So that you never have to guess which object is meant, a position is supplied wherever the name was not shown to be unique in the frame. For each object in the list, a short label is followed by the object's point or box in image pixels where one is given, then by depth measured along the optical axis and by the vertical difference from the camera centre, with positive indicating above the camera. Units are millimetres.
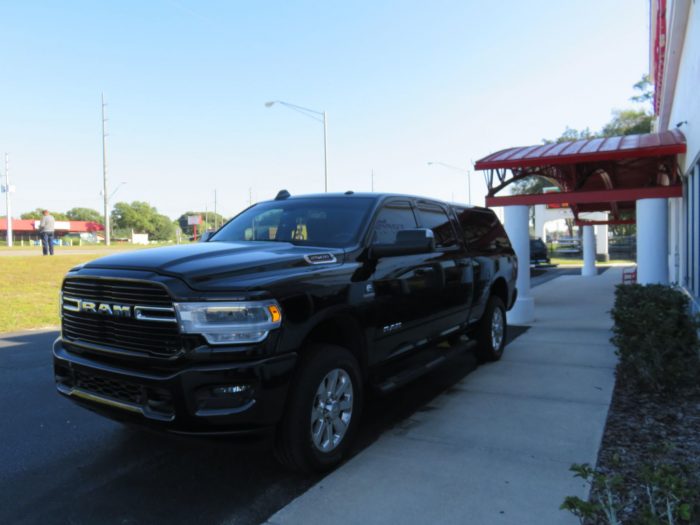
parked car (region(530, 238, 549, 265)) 28953 -656
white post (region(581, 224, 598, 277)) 23016 -602
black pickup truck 3139 -527
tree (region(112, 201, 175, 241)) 136500 +7114
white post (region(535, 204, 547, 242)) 45969 +1811
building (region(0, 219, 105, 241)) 88625 +3700
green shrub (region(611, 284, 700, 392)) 5027 -1021
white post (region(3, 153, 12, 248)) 44122 +3918
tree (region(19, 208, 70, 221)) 128900 +8581
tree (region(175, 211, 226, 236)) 138750 +7614
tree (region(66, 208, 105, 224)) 157862 +9981
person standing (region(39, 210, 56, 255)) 18906 +649
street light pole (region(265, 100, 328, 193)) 24984 +4308
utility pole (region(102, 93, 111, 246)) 37825 +5001
